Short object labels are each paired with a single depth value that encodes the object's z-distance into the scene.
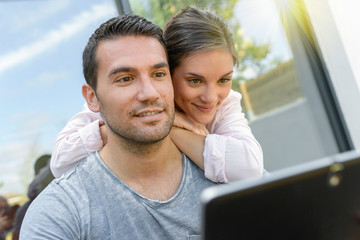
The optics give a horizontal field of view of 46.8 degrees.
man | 1.25
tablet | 0.57
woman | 1.40
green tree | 2.92
